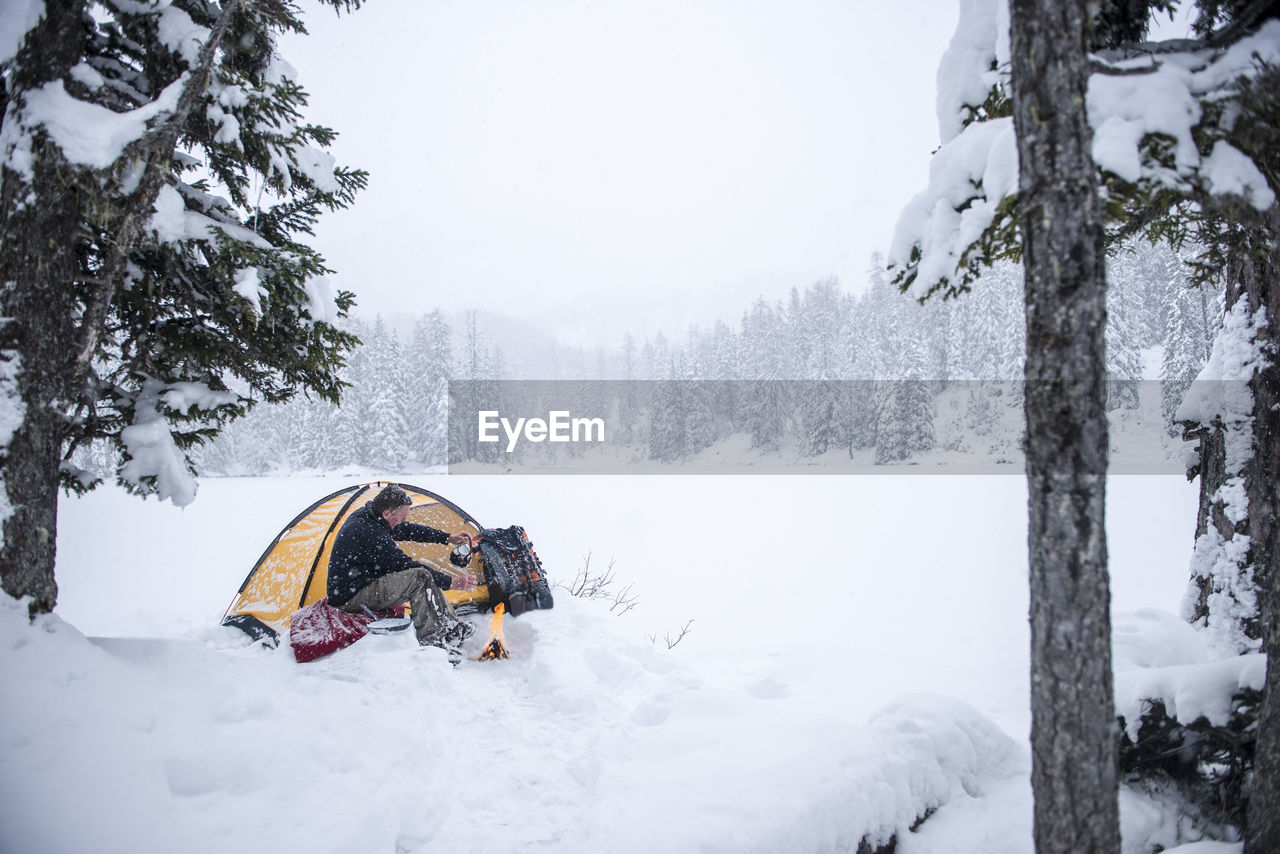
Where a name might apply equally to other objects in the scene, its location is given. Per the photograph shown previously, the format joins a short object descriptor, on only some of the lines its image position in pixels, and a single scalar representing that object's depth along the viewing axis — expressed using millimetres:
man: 5680
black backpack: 6934
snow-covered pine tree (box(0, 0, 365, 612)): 3521
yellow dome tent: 6200
